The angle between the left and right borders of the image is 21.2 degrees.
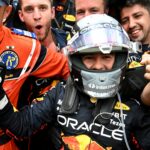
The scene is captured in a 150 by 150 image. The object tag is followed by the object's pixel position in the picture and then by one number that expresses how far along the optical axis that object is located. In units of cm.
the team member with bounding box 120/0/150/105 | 279
